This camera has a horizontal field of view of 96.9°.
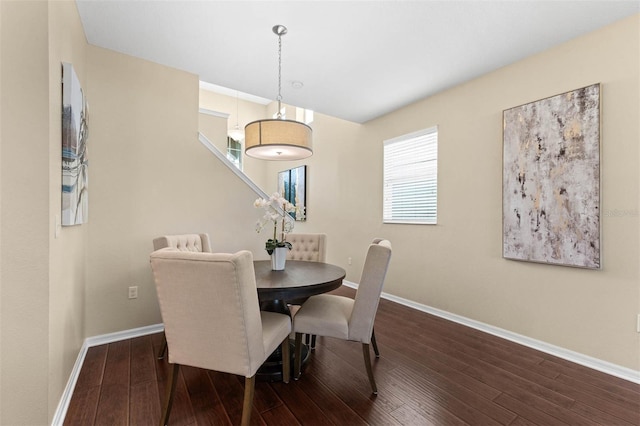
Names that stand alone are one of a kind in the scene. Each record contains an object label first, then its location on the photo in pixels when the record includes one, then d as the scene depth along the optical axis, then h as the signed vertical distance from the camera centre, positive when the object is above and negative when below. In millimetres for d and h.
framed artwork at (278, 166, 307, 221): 6129 +640
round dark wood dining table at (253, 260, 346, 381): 1863 -511
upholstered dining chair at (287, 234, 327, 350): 3182 -409
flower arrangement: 2393 +18
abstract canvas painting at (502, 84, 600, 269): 2338 +292
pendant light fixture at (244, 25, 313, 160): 2307 +628
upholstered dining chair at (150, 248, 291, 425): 1397 -529
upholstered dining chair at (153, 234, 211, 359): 2481 -309
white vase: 2422 -404
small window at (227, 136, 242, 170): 7062 +1556
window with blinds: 3697 +473
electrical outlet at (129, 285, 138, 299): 2816 -813
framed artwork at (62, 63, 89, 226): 1719 +408
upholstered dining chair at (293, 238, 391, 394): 1952 -771
